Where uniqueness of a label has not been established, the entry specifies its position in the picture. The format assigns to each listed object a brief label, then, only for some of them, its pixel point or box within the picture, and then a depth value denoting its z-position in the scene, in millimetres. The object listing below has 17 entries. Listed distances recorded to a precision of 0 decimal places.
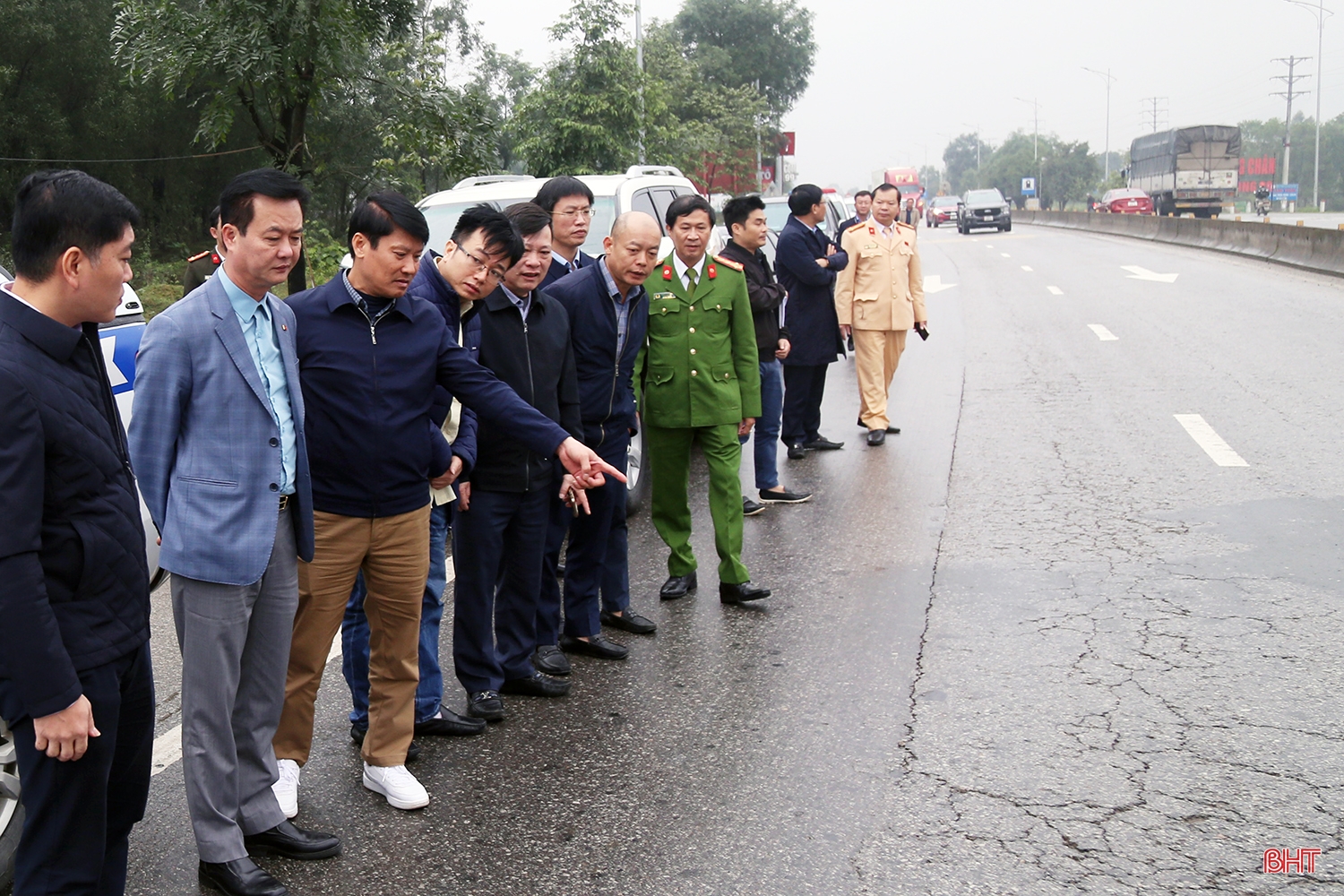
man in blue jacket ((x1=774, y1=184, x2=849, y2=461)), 9273
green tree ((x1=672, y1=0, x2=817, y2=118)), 65250
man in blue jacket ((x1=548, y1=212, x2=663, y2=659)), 5430
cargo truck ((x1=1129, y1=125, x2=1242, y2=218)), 51219
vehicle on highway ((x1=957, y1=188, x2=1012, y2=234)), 49062
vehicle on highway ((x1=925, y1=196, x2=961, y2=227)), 64000
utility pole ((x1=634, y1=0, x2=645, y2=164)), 21375
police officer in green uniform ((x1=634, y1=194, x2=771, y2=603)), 6082
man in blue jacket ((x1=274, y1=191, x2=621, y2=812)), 3779
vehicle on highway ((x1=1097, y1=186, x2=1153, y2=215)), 56844
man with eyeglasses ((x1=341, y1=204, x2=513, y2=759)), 4383
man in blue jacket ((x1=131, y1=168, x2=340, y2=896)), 3281
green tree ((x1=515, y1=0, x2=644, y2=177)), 18641
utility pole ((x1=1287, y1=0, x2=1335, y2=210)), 48309
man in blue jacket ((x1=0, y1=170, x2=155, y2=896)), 2504
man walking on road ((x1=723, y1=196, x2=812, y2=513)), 8164
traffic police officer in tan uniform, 9938
